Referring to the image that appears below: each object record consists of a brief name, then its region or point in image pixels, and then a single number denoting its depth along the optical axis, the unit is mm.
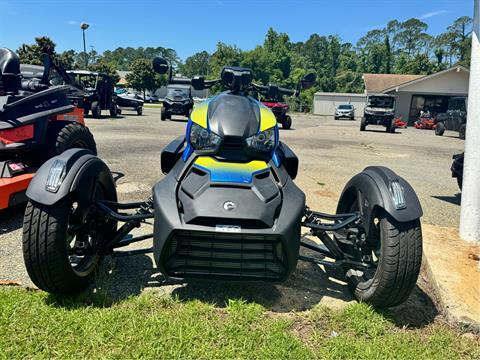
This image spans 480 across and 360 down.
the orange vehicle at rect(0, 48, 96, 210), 4211
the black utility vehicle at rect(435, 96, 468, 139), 20500
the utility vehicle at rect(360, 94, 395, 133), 22359
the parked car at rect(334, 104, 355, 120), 40000
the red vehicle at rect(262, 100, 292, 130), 19081
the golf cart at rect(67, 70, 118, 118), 19094
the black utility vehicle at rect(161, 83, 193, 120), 21234
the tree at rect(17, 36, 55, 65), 40653
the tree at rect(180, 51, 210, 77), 116119
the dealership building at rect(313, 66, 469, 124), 34125
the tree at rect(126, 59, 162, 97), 63788
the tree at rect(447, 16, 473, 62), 70062
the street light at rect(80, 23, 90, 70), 29422
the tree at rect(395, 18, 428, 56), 96062
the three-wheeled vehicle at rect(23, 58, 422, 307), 2537
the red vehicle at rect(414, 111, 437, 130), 29438
